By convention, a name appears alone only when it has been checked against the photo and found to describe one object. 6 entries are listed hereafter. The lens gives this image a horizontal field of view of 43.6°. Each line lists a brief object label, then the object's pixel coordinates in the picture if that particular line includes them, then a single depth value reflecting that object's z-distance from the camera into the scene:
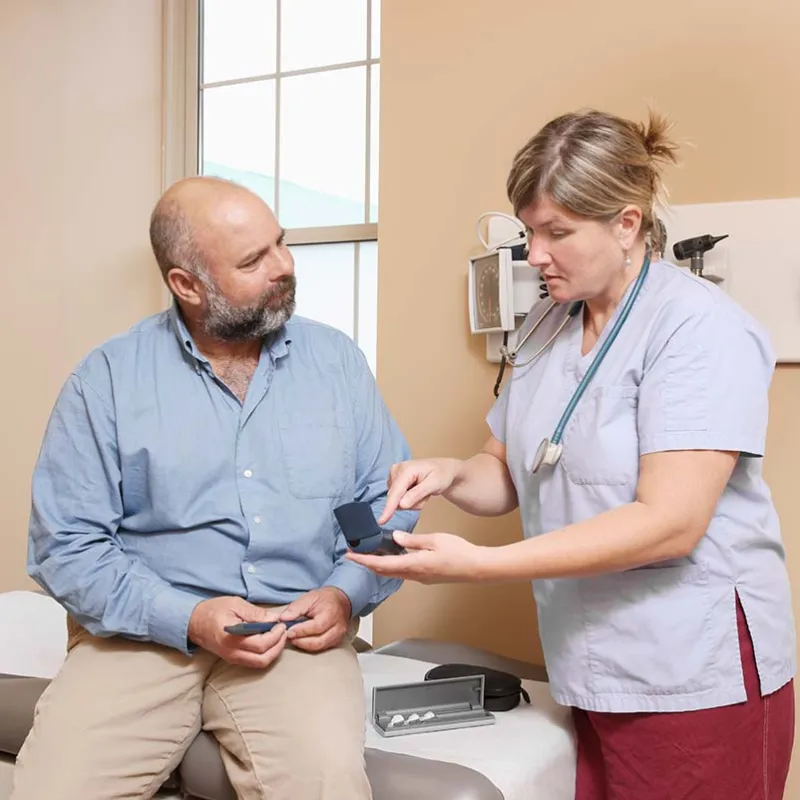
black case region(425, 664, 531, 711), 1.74
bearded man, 1.49
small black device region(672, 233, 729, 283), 1.84
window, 2.88
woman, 1.41
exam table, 1.46
